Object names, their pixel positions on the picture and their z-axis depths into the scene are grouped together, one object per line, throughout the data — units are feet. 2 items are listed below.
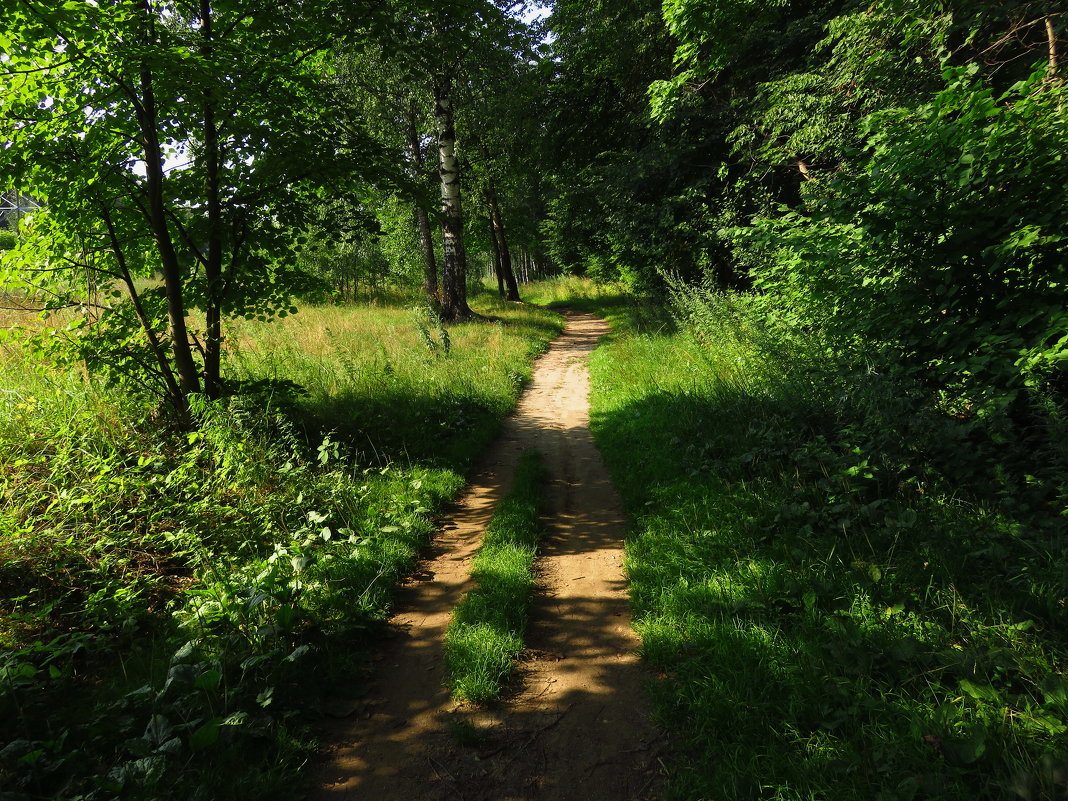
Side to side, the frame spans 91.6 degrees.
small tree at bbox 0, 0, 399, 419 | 15.17
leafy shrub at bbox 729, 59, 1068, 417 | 12.62
